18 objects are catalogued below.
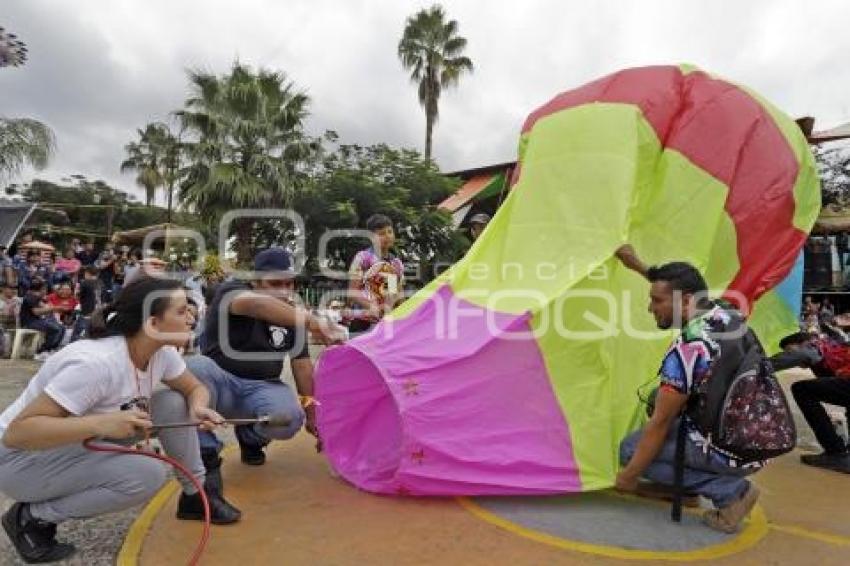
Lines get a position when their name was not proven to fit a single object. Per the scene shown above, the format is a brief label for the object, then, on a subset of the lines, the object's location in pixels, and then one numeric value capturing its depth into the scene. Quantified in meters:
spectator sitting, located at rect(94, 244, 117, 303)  12.23
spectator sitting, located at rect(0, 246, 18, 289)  11.23
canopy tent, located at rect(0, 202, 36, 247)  15.72
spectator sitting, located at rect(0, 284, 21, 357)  9.78
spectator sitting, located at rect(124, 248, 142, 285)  13.42
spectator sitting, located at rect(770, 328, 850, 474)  4.56
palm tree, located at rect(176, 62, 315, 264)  18.39
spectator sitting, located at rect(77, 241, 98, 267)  14.87
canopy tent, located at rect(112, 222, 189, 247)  15.74
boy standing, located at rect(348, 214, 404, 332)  5.36
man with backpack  3.12
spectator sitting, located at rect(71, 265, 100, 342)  9.84
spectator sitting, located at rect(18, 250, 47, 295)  11.51
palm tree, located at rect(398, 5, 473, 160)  24.28
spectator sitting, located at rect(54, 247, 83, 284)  13.06
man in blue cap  3.72
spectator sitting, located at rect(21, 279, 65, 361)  9.37
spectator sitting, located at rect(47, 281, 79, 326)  10.36
